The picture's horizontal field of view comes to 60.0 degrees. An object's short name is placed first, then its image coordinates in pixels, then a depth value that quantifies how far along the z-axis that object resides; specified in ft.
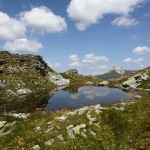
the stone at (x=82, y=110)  58.52
